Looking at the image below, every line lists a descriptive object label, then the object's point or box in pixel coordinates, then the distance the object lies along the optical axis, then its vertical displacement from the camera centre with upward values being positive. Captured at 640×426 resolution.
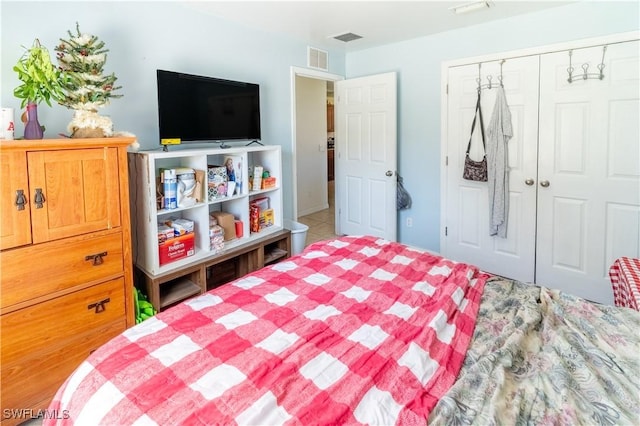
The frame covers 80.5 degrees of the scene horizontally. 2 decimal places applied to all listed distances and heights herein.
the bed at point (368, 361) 0.99 -0.59
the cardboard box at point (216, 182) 2.72 -0.05
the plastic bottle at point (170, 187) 2.43 -0.07
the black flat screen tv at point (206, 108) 2.54 +0.50
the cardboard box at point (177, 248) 2.44 -0.48
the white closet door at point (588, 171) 2.75 +0.00
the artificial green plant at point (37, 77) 1.73 +0.47
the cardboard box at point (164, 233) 2.44 -0.37
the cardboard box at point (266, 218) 3.23 -0.37
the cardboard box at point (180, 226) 2.55 -0.34
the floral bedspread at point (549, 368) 0.98 -0.60
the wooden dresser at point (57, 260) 1.63 -0.39
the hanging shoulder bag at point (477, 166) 3.39 +0.05
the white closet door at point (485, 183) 3.19 -0.09
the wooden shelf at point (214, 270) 2.39 -0.69
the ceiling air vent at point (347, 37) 3.66 +1.35
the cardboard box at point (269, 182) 3.15 -0.06
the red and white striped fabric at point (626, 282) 1.74 -0.57
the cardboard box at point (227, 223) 2.85 -0.36
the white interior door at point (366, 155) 4.02 +0.21
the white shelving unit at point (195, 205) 2.34 -0.20
